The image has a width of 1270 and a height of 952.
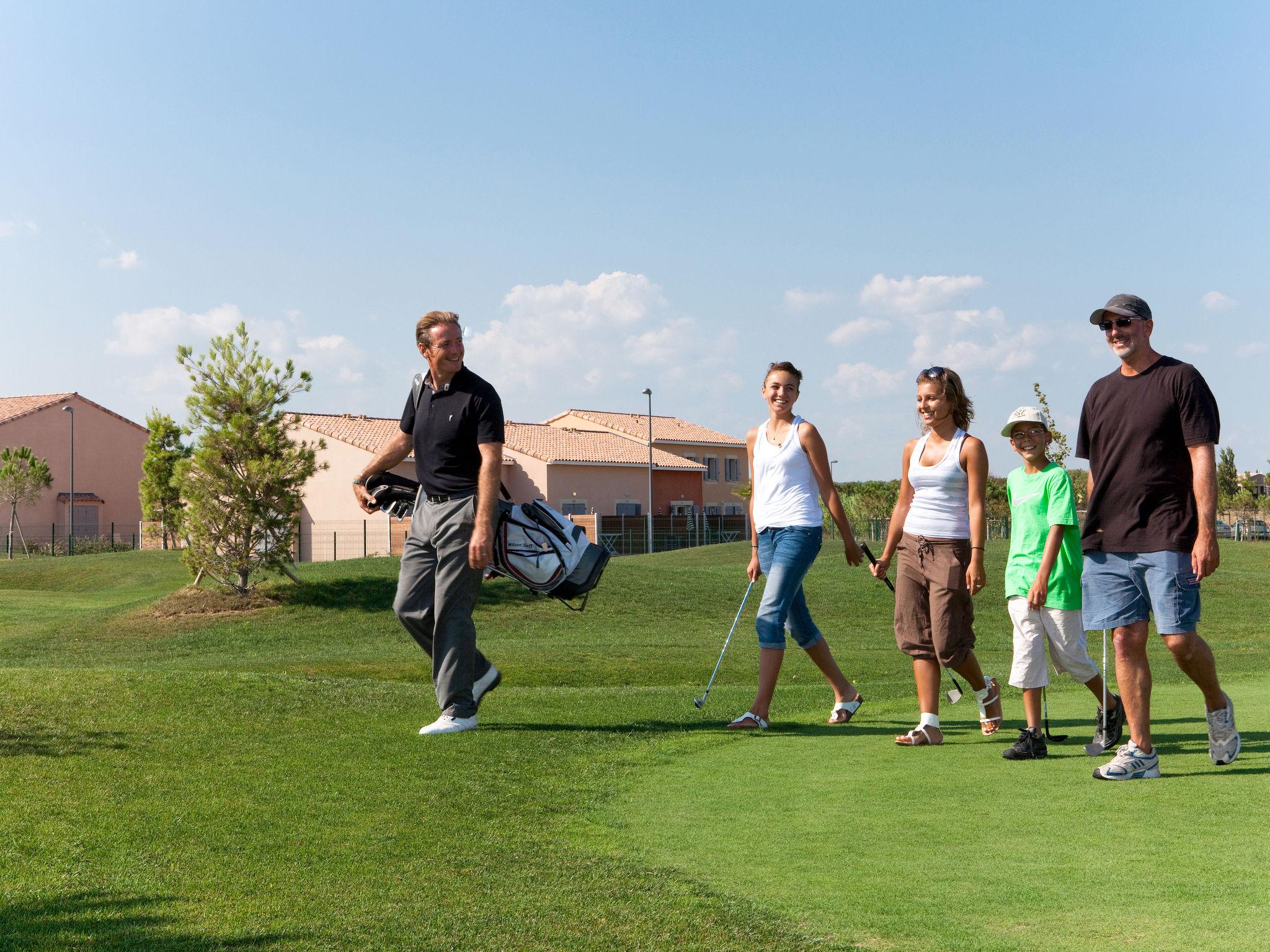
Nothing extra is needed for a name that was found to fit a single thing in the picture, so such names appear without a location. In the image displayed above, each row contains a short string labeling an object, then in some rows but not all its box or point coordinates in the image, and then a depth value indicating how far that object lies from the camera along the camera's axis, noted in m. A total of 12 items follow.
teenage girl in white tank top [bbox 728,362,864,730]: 7.29
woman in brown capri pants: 6.82
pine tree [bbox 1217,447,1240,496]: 75.25
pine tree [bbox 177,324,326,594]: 23.30
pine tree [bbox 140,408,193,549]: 36.34
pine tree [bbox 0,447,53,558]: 49.38
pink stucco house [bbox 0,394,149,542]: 60.16
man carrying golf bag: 6.82
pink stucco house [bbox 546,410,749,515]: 69.50
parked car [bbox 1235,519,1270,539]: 64.19
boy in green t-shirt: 6.63
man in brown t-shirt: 5.61
